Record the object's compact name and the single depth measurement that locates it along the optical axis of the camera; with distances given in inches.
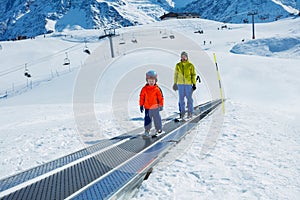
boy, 253.6
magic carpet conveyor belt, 161.9
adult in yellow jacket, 335.0
